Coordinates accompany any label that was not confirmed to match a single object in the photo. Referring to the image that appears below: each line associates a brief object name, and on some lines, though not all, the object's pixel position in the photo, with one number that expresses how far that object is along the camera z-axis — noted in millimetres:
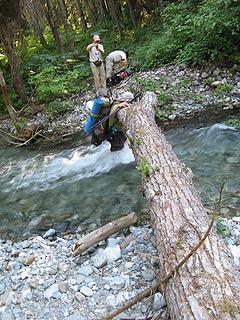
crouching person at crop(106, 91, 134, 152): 5153
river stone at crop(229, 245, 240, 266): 2685
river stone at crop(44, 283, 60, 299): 2763
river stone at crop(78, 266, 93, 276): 2955
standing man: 7969
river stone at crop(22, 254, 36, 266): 3258
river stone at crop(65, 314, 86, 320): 2497
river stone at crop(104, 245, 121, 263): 3050
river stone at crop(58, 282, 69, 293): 2800
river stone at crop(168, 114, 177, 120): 6664
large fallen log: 1749
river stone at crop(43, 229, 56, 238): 3874
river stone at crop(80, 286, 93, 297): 2705
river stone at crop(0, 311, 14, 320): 2633
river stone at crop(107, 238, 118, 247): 3240
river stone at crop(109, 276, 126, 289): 2740
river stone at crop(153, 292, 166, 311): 2390
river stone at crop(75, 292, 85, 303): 2676
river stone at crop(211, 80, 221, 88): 7106
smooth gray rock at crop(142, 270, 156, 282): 2724
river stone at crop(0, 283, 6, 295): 2966
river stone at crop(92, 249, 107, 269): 3003
